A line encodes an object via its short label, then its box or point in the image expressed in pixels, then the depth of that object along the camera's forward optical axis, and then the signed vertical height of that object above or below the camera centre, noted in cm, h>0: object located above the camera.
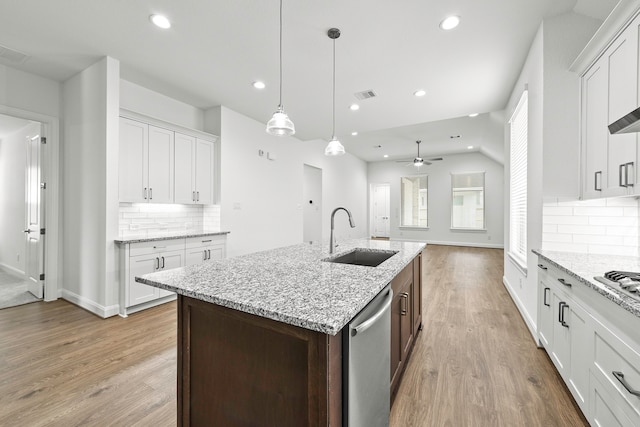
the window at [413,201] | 991 +40
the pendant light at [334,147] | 303 +71
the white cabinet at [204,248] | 376 -54
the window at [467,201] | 901 +37
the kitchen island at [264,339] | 95 -51
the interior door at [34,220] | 362 -14
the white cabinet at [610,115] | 165 +67
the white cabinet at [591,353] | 112 -72
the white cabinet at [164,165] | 339 +63
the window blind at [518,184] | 322 +37
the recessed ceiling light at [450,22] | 243 +170
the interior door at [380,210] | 1102 +6
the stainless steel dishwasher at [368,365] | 104 -65
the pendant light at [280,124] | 216 +68
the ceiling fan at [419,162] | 746 +134
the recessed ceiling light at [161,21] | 245 +172
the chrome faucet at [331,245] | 223 -27
